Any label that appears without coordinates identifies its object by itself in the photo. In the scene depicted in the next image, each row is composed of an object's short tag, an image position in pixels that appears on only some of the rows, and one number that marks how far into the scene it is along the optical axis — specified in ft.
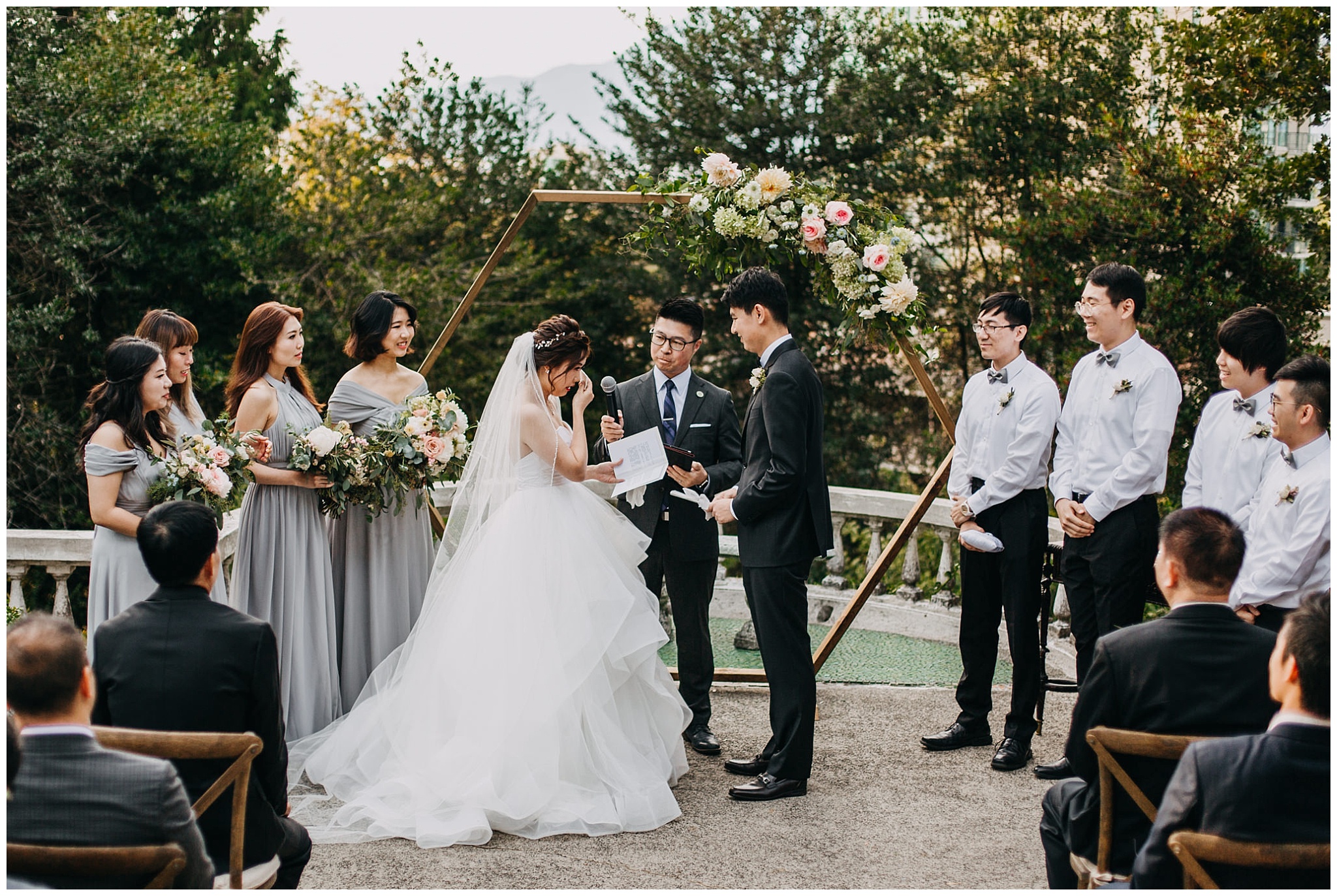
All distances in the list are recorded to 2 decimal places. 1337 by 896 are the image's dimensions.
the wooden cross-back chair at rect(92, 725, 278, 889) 8.47
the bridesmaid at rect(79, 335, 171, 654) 14.39
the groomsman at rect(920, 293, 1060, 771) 16.52
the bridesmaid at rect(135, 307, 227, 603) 16.19
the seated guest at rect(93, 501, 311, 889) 9.45
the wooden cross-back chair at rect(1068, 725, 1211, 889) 8.86
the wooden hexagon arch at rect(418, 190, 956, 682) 18.49
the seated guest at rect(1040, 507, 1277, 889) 9.35
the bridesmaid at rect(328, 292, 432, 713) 17.33
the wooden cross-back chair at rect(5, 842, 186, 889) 7.29
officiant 17.29
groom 14.79
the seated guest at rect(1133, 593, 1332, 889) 7.67
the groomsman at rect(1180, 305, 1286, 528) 14.56
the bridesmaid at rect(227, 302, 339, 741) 16.56
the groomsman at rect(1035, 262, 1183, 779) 15.52
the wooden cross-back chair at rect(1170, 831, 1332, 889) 7.51
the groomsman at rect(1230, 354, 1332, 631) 12.80
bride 13.52
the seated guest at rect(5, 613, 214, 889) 7.52
